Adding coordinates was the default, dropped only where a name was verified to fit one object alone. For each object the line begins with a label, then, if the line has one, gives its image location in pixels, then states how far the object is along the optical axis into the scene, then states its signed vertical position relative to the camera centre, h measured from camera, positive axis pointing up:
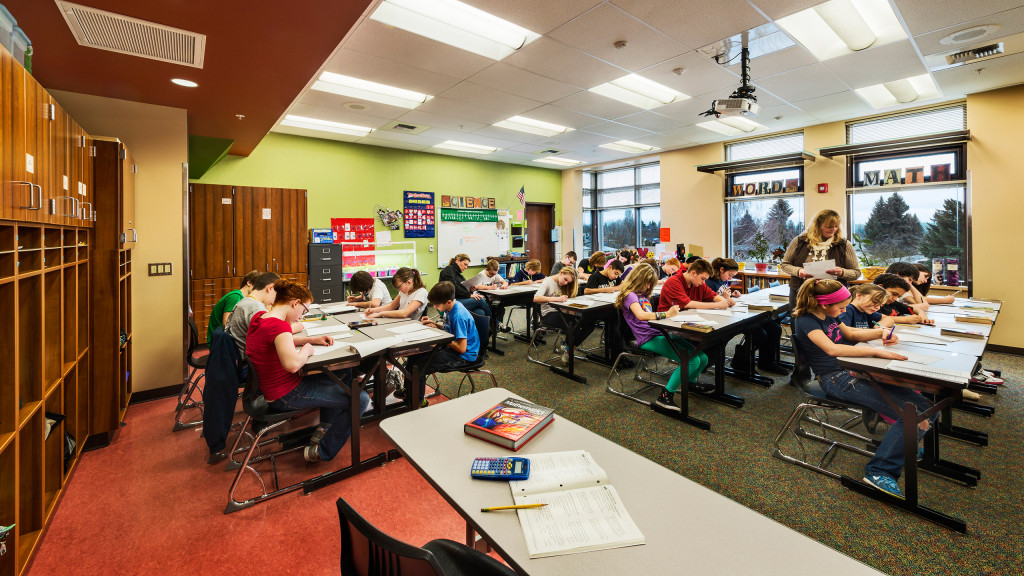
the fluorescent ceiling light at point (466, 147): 7.64 +2.40
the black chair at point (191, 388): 3.31 -0.88
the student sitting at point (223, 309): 3.35 -0.22
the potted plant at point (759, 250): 7.33 +0.48
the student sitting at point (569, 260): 7.05 +0.30
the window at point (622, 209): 9.30 +1.58
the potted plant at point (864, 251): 6.29 +0.38
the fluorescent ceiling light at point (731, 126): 6.45 +2.34
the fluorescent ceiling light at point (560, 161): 9.08 +2.53
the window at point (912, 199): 5.55 +1.07
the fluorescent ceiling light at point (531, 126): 6.31 +2.30
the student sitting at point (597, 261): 5.77 +0.23
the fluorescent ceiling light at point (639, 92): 4.83 +2.20
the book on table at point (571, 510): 0.94 -0.56
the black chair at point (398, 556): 0.75 -0.54
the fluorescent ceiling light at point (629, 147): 7.81 +2.42
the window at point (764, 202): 7.06 +1.30
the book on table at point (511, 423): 1.36 -0.48
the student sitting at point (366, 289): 4.45 -0.10
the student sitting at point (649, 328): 3.46 -0.42
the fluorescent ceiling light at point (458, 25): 3.24 +2.04
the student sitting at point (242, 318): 2.79 -0.24
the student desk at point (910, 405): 2.09 -0.65
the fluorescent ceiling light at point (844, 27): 3.40 +2.10
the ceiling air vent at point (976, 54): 3.87 +2.03
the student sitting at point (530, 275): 6.54 +0.06
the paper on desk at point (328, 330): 3.10 -0.37
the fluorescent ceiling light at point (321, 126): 5.98 +2.21
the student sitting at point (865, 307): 2.98 -0.21
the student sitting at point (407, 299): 3.75 -0.18
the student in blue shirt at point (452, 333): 3.25 -0.42
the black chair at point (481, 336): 3.41 -0.46
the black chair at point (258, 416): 2.29 -0.75
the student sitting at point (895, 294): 3.57 -0.14
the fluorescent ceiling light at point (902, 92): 4.88 +2.20
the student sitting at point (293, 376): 2.29 -0.53
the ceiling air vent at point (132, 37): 2.34 +1.43
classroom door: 10.26 +1.13
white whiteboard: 8.61 +0.80
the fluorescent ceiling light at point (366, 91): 4.59 +2.12
